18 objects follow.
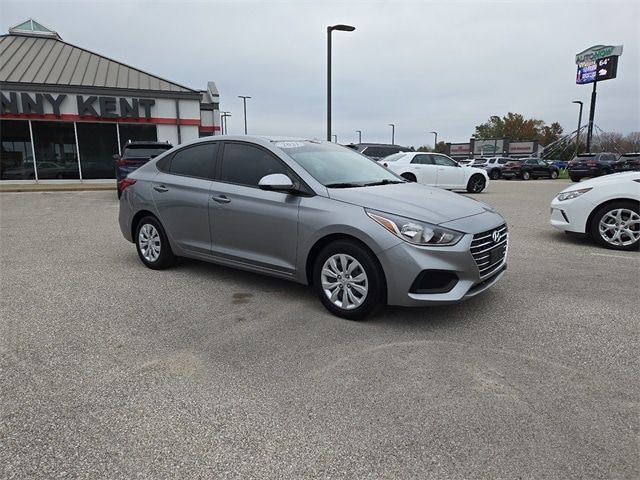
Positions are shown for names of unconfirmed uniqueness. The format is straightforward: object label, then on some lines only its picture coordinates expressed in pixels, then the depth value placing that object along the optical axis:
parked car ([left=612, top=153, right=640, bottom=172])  26.00
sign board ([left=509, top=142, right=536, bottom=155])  58.43
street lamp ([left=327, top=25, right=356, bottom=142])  15.18
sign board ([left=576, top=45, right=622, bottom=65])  45.97
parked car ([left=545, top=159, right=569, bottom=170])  48.98
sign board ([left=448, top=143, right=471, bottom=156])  69.19
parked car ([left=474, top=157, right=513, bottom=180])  33.03
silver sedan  3.69
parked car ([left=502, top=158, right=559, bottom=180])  31.80
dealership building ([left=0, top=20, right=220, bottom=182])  18.67
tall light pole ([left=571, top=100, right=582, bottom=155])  56.38
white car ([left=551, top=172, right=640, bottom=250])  6.56
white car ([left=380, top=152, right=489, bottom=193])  16.00
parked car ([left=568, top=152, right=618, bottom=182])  25.28
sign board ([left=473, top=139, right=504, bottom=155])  61.50
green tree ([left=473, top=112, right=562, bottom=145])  82.25
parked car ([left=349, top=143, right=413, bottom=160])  19.70
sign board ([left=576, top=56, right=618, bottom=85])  46.06
